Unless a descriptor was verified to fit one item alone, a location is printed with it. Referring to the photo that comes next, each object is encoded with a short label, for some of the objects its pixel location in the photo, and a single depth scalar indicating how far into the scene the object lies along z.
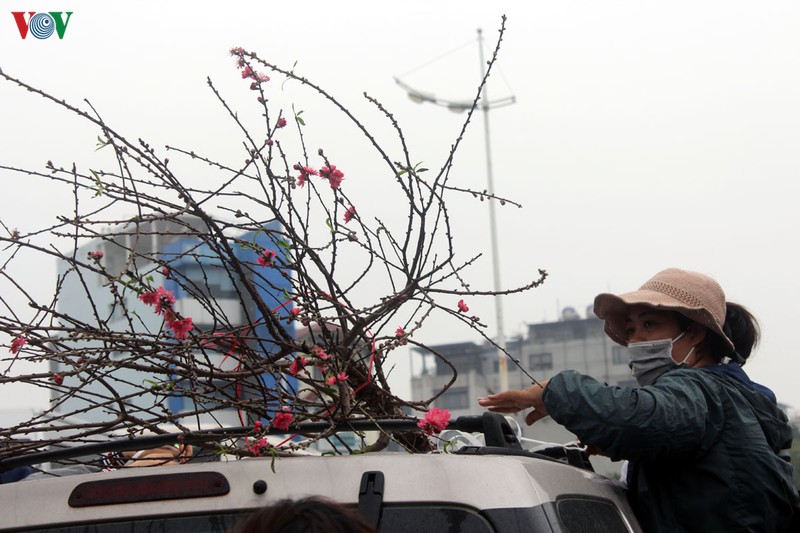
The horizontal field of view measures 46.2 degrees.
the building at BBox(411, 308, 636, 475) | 47.78
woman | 2.64
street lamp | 26.94
